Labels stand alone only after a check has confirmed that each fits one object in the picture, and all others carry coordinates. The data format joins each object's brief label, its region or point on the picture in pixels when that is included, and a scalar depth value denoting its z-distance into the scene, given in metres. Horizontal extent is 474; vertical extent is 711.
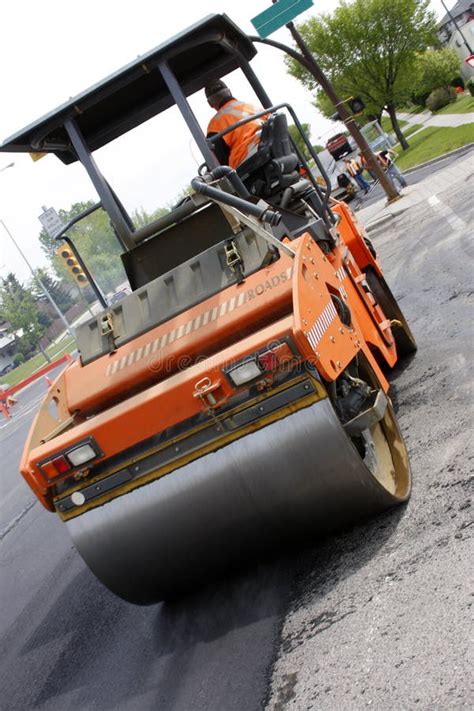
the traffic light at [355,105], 14.87
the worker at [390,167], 23.20
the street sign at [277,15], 13.20
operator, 6.36
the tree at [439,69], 57.03
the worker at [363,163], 28.33
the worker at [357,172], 27.58
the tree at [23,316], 83.44
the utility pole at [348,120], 18.97
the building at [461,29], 75.70
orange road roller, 4.50
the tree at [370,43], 43.22
